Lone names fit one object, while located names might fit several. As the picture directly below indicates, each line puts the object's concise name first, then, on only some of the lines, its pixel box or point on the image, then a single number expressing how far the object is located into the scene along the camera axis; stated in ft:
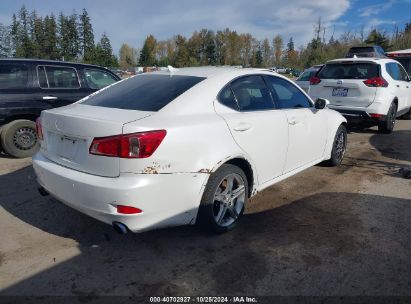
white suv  25.98
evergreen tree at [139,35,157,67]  364.99
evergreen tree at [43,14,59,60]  282.77
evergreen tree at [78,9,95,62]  302.66
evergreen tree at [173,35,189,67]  326.46
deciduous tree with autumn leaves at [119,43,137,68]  391.45
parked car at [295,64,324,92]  39.90
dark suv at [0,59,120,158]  20.16
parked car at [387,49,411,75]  44.98
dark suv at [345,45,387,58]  46.81
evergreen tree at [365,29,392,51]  149.02
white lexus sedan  9.52
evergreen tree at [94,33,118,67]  297.12
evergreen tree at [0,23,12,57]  241.35
